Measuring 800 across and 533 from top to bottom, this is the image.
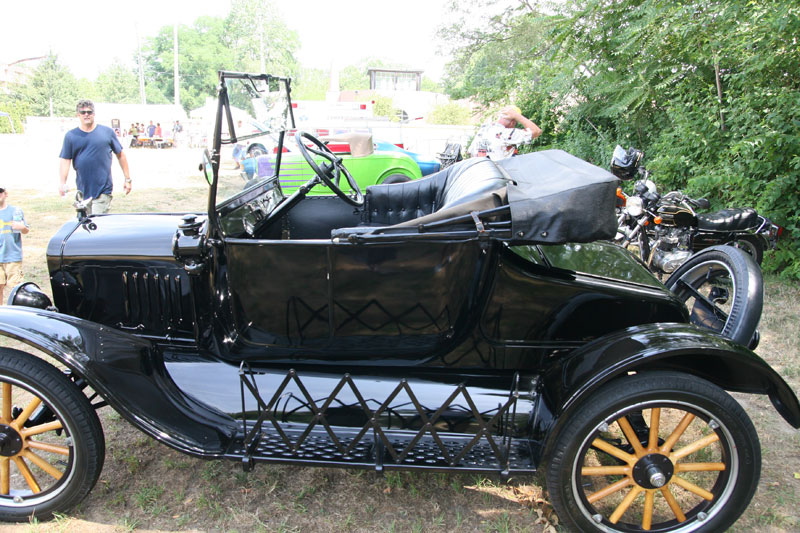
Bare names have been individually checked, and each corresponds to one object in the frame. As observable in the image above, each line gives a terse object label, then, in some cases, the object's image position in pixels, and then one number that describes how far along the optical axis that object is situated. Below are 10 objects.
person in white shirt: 7.41
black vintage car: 1.92
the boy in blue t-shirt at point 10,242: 3.83
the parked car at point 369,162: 7.75
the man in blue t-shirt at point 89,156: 4.98
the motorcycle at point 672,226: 4.74
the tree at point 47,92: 43.66
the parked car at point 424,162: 9.16
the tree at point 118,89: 54.91
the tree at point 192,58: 52.69
